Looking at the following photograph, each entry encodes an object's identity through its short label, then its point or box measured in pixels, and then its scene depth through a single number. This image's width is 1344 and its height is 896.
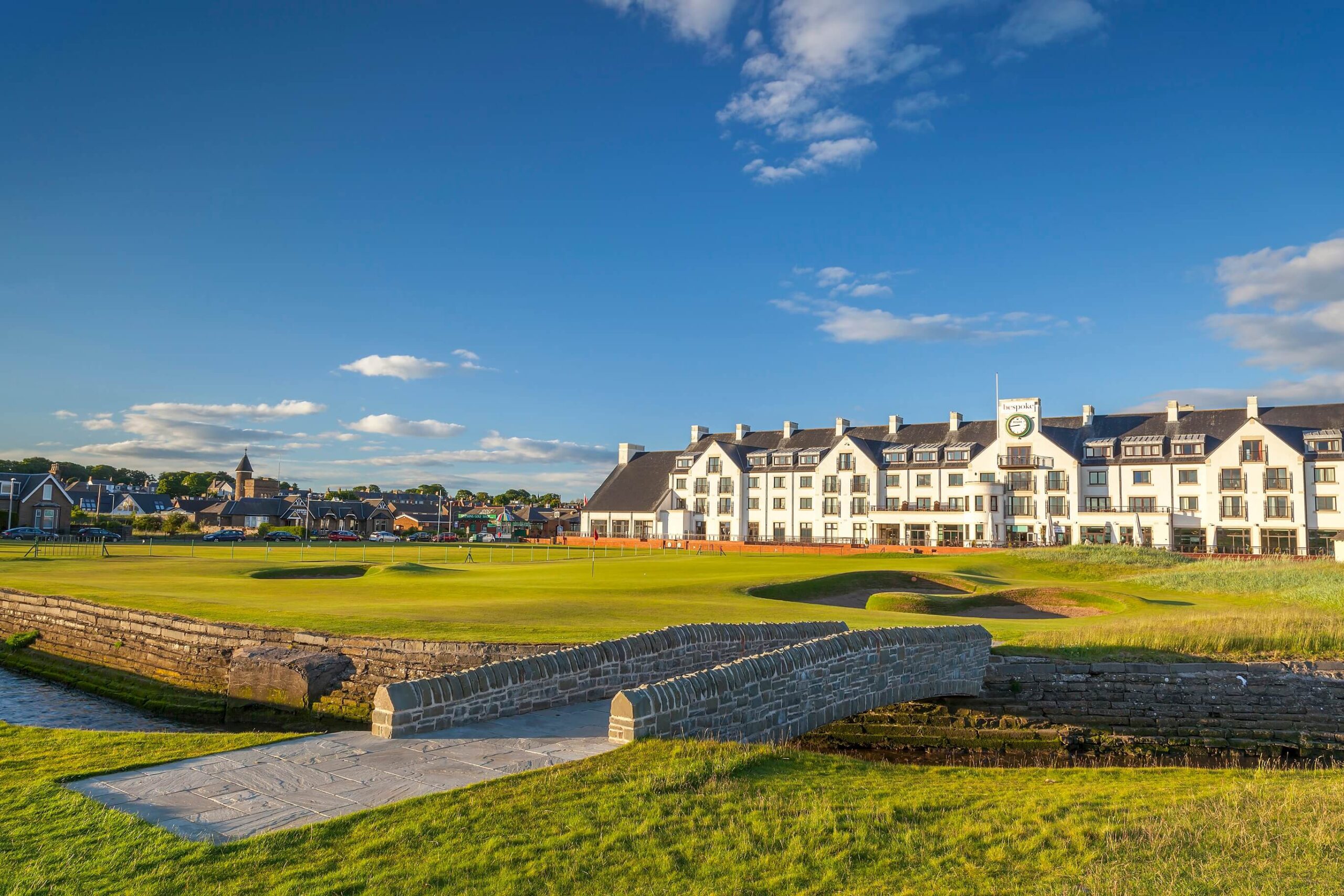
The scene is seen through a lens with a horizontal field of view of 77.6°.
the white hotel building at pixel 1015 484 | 62.88
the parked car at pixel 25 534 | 69.19
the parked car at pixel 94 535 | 69.00
